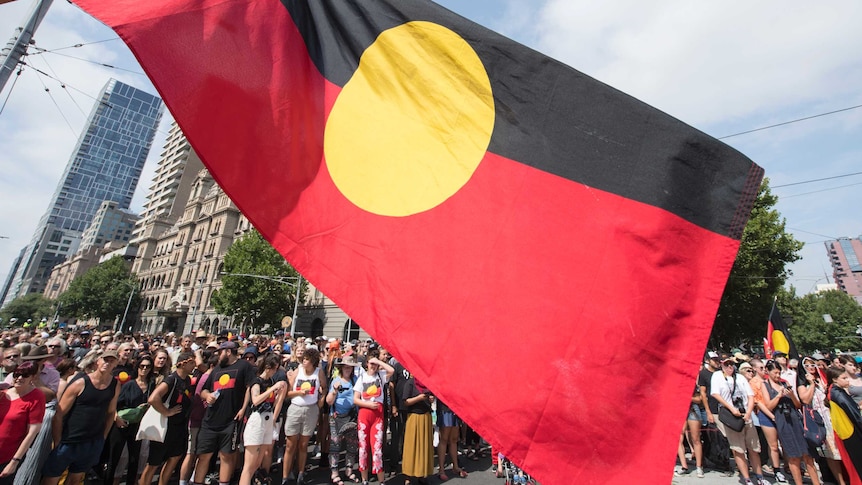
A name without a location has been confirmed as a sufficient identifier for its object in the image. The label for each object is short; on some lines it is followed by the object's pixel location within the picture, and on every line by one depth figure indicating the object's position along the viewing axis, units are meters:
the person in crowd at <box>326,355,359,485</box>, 7.27
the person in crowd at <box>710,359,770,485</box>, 7.48
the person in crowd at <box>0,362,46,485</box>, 4.46
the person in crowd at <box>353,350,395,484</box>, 7.02
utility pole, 3.48
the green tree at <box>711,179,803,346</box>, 26.06
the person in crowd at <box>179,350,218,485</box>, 6.43
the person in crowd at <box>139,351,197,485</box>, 6.02
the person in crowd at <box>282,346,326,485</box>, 6.96
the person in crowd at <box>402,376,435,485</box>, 6.91
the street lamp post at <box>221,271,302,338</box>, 36.71
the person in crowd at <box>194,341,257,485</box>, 6.11
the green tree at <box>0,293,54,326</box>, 94.12
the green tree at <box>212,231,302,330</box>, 42.84
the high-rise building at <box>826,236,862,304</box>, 163.12
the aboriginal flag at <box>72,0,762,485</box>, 2.12
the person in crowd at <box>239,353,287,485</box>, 6.06
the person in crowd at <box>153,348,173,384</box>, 7.09
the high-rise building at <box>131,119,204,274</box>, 80.31
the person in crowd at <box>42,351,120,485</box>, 5.04
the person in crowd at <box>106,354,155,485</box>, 6.20
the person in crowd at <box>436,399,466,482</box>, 8.00
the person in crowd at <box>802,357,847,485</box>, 7.18
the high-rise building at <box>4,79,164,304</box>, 140.00
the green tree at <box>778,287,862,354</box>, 59.44
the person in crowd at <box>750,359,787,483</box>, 7.63
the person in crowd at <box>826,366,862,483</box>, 6.33
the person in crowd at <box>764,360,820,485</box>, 7.18
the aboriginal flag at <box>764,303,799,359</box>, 12.13
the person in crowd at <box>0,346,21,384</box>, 6.31
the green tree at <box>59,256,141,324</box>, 71.44
